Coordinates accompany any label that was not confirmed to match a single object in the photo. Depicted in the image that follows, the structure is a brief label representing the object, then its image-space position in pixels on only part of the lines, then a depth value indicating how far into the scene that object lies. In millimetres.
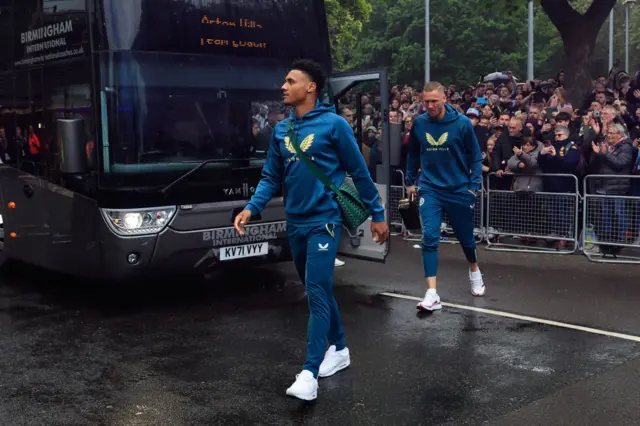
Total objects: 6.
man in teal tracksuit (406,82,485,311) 7266
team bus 6879
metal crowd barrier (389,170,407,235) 12351
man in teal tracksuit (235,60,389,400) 4914
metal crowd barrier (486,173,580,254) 10320
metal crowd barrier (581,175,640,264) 9766
